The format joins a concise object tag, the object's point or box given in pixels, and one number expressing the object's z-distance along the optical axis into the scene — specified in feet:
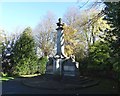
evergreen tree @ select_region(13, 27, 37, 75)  26.77
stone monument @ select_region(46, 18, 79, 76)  19.58
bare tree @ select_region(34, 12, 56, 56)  36.60
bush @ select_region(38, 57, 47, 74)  29.54
